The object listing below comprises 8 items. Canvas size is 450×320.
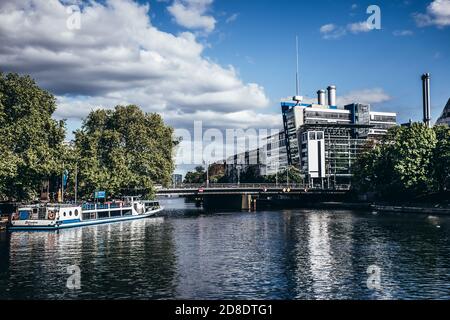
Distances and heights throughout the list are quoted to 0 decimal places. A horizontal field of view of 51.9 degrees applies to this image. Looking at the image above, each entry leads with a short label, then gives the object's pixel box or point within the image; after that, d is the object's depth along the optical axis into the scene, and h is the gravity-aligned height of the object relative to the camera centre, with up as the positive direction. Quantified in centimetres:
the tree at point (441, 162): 12675 +514
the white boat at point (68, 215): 9375 -664
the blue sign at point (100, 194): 11281 -214
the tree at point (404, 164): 12850 +513
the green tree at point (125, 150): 12444 +1042
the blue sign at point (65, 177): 10538 +199
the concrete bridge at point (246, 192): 15338 -318
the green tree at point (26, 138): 10131 +1140
